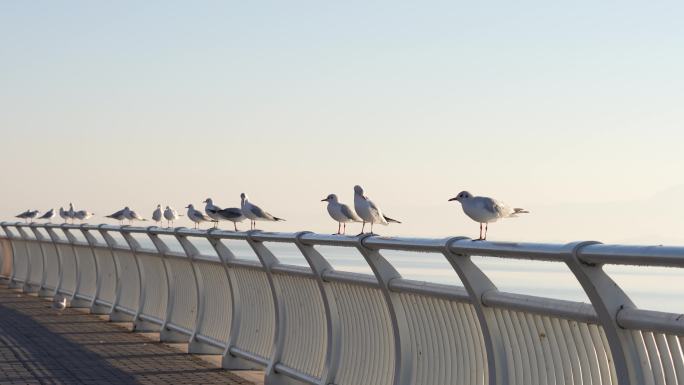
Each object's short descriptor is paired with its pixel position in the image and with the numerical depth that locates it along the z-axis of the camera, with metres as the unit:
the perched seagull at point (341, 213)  15.83
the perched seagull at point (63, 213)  46.38
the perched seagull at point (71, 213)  45.11
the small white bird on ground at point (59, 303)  21.11
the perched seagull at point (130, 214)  36.88
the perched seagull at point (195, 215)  29.03
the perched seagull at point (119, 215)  37.30
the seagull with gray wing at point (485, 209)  11.35
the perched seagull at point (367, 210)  14.88
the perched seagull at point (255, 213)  20.92
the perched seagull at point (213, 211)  24.27
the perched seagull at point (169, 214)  35.97
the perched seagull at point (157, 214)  36.84
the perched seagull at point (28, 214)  52.53
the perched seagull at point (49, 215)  50.88
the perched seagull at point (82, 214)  45.72
